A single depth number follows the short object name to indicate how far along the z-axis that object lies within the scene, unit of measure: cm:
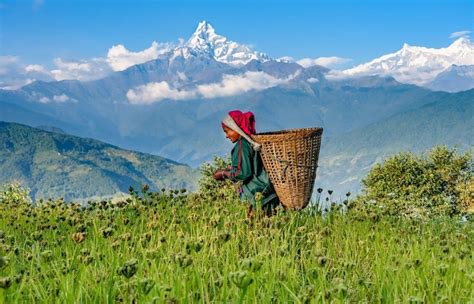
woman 991
